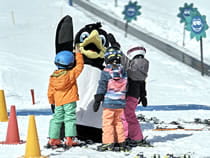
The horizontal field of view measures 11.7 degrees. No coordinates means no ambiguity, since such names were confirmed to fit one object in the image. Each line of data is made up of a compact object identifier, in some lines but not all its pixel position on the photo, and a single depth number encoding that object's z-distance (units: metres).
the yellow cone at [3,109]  19.71
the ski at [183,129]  18.16
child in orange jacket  14.82
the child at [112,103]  14.53
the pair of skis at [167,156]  13.50
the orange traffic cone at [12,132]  15.54
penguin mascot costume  15.79
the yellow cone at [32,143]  13.40
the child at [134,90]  15.14
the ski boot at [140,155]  13.64
